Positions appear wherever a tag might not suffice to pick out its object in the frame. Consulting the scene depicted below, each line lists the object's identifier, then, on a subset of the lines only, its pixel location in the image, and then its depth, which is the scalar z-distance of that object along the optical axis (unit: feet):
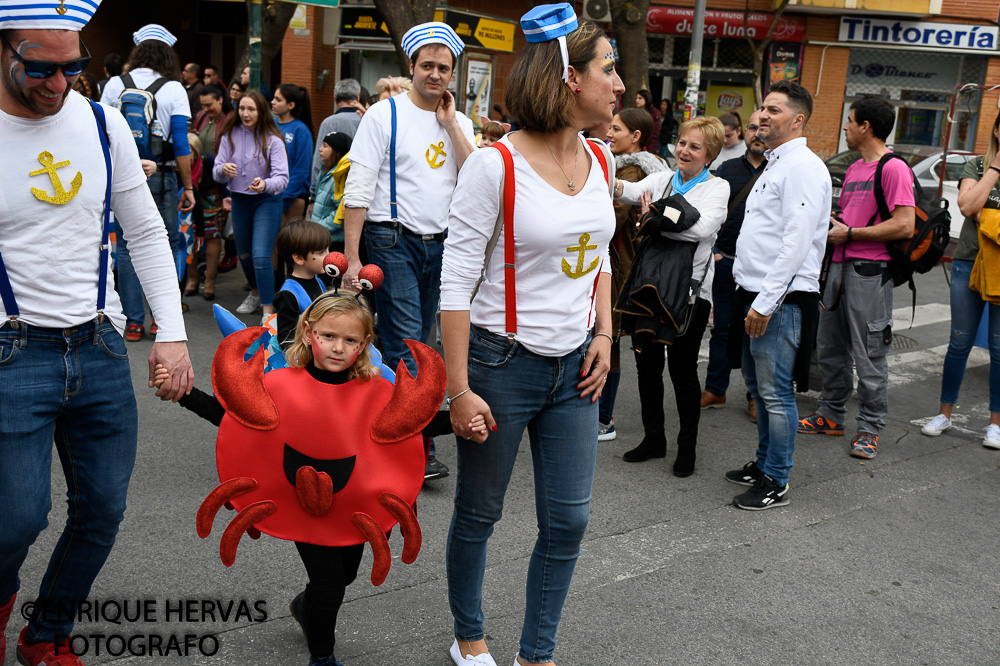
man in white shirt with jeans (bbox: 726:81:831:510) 14.48
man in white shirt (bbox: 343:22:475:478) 14.58
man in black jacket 19.99
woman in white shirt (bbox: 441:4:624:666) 8.57
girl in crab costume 8.81
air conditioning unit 72.49
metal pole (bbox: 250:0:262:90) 32.99
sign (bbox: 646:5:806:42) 75.10
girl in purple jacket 23.76
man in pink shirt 17.66
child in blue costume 15.40
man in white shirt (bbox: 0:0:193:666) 7.79
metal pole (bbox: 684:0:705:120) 46.29
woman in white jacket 15.96
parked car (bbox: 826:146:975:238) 40.06
